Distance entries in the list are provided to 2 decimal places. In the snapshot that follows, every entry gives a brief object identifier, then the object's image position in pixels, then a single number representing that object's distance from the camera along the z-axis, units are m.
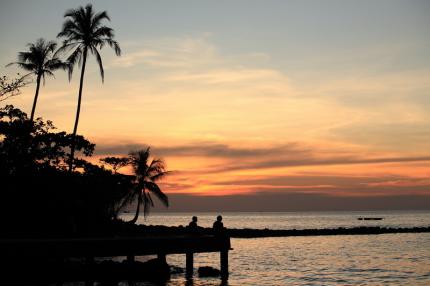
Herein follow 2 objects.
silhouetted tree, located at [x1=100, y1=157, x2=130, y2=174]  62.47
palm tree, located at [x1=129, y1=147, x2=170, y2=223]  62.88
